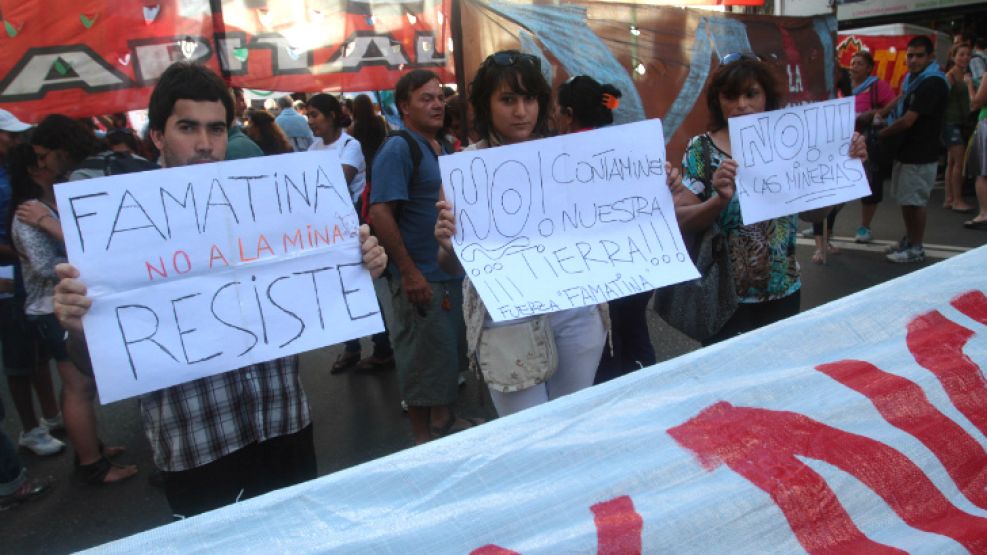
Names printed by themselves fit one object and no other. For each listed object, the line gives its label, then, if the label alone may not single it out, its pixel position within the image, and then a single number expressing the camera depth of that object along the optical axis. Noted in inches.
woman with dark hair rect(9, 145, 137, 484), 116.0
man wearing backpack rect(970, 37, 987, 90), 336.0
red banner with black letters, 114.8
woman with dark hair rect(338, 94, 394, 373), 181.2
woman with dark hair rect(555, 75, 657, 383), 120.1
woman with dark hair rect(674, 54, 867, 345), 93.6
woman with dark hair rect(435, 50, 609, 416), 79.3
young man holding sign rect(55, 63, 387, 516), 61.1
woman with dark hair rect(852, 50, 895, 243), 252.1
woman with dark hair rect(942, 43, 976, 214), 312.0
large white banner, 45.9
